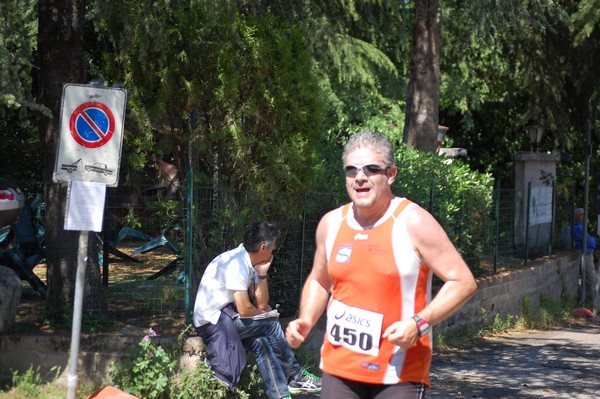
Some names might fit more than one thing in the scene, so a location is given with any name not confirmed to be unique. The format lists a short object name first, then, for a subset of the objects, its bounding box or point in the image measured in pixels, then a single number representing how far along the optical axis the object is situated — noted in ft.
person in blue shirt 61.05
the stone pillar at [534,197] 54.80
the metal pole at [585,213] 59.77
